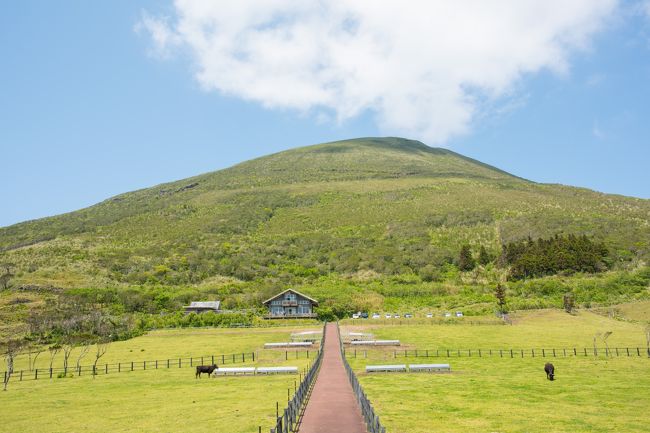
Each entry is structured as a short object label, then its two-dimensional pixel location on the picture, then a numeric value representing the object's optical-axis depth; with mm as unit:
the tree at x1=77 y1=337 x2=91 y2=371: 54906
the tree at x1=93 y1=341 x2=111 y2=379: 52503
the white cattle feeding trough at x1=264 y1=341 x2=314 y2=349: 46750
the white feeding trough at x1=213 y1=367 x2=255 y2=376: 34919
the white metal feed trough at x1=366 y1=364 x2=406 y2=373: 33562
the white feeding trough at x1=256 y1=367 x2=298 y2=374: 33672
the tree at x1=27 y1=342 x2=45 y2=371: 53469
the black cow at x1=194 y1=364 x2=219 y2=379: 35281
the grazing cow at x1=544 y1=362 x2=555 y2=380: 29953
